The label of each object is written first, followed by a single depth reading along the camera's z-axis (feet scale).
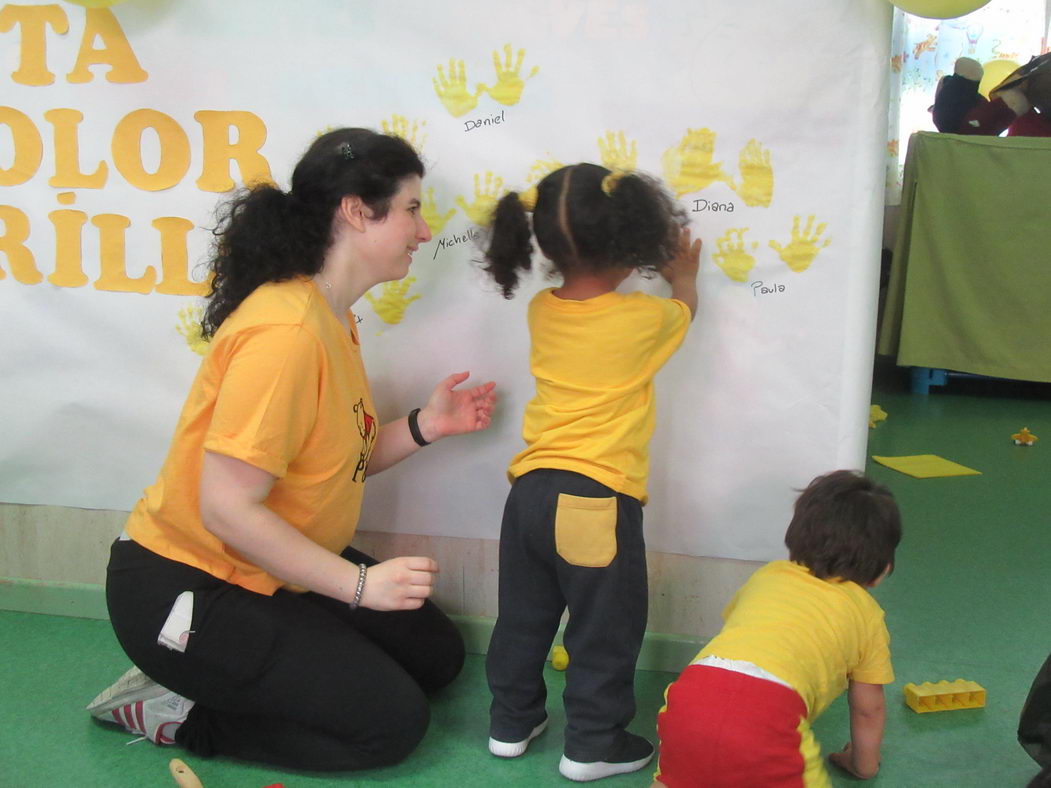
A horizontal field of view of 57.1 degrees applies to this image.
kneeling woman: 4.39
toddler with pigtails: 4.36
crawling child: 3.74
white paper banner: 4.79
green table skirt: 12.07
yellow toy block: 5.06
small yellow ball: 5.55
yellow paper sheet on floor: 9.46
